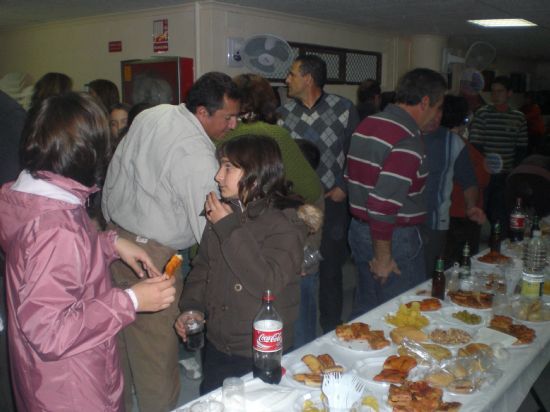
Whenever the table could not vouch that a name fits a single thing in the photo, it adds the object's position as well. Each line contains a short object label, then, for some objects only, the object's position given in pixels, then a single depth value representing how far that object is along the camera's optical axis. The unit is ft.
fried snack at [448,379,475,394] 4.41
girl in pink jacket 3.61
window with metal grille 18.89
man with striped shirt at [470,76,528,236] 15.24
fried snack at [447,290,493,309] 6.31
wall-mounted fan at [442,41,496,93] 22.79
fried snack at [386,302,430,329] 5.74
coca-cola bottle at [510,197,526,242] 9.35
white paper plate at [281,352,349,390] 4.50
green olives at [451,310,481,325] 5.86
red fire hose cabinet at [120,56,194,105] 15.78
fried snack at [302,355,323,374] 4.70
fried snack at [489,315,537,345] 5.41
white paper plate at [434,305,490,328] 5.83
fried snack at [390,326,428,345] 5.31
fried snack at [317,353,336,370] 4.72
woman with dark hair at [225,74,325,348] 7.34
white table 4.26
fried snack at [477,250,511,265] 8.09
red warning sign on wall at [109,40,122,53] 17.94
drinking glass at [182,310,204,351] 5.85
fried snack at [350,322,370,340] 5.35
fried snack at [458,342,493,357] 4.95
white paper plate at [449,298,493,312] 6.22
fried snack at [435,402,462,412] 4.10
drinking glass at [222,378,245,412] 3.94
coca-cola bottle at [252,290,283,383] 4.39
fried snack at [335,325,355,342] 5.33
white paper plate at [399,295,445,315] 6.52
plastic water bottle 6.48
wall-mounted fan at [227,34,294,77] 15.64
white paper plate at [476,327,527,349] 5.32
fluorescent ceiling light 20.16
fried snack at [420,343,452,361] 4.92
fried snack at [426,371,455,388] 4.48
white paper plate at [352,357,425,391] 4.51
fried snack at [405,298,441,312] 6.25
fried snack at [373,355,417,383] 4.51
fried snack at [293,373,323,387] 4.46
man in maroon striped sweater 7.38
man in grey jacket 6.38
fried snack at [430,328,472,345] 5.34
